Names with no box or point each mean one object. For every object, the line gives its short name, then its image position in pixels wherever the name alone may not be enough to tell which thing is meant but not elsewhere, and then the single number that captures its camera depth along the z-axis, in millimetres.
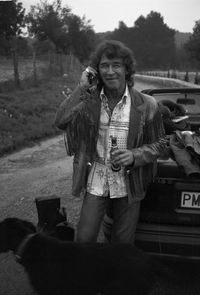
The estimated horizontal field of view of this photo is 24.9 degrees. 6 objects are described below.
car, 3365
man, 3105
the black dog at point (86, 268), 3000
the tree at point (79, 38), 57250
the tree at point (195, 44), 40125
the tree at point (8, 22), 28952
